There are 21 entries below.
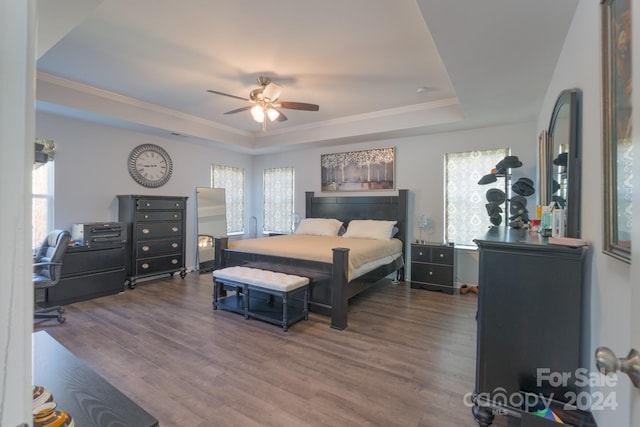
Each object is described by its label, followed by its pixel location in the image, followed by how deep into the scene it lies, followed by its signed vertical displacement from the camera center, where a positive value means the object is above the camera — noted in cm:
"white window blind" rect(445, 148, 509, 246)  441 +31
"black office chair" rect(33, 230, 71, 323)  310 -66
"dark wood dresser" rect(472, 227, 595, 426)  149 -61
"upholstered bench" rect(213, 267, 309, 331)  308 -90
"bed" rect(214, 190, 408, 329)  314 -61
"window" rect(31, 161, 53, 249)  387 +13
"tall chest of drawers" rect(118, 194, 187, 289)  448 -36
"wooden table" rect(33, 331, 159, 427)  87 -61
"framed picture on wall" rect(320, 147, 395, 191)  518 +79
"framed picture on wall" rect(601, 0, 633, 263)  99 +32
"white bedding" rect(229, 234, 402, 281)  343 -47
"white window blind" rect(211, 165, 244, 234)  616 +50
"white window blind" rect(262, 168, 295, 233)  642 +27
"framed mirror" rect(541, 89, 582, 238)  163 +36
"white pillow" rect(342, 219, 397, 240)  467 -27
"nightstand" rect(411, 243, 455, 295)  435 -82
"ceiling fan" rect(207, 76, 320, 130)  316 +123
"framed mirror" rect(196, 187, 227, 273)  566 -20
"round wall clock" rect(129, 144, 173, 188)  479 +80
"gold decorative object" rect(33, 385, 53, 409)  74 -48
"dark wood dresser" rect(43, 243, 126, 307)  371 -85
